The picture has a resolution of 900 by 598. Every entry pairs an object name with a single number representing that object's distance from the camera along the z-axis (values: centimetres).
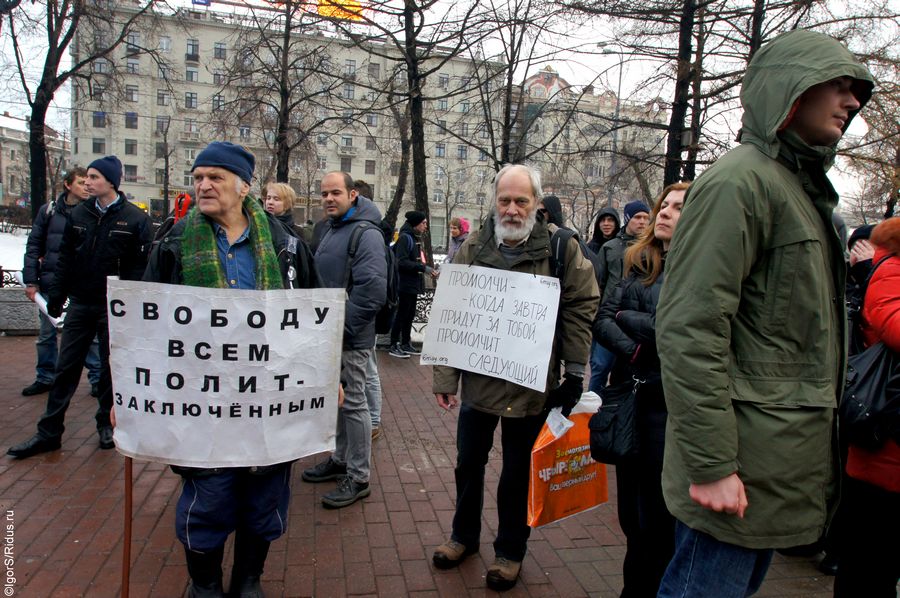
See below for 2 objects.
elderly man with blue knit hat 251
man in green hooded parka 157
